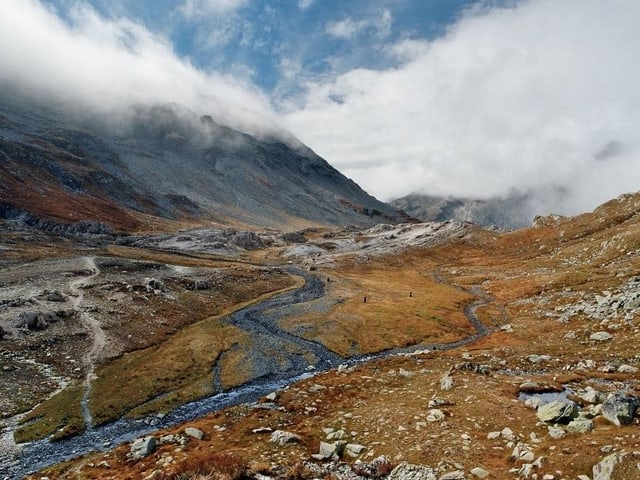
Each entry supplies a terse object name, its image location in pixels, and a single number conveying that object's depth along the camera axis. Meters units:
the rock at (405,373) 50.23
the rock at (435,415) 32.89
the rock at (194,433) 36.12
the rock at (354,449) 29.28
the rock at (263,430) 35.57
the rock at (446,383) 41.31
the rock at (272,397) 45.47
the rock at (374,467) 26.14
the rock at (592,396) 33.06
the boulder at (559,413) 29.06
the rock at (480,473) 23.00
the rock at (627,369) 42.74
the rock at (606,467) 19.23
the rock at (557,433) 26.34
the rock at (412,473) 24.34
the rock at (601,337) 55.72
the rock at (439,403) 36.25
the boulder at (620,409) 25.98
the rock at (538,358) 51.51
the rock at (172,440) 34.78
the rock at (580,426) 26.14
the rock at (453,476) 23.25
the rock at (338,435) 32.47
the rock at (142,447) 33.19
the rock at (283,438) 31.91
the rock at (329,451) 28.95
